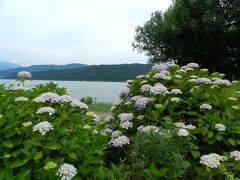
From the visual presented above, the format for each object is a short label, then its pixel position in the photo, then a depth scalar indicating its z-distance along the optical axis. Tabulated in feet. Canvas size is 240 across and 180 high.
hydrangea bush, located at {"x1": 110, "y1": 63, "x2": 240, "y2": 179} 6.39
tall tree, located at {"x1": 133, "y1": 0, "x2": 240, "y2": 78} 44.34
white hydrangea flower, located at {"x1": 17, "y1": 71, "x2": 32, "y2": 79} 8.51
